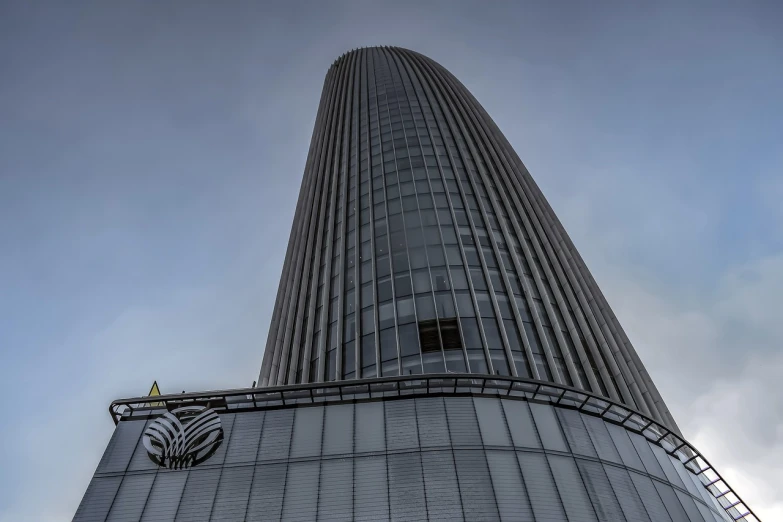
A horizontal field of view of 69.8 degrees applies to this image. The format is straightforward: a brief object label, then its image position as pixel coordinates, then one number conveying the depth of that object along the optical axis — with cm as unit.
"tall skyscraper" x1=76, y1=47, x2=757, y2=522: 2636
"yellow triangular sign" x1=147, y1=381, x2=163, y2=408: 3741
